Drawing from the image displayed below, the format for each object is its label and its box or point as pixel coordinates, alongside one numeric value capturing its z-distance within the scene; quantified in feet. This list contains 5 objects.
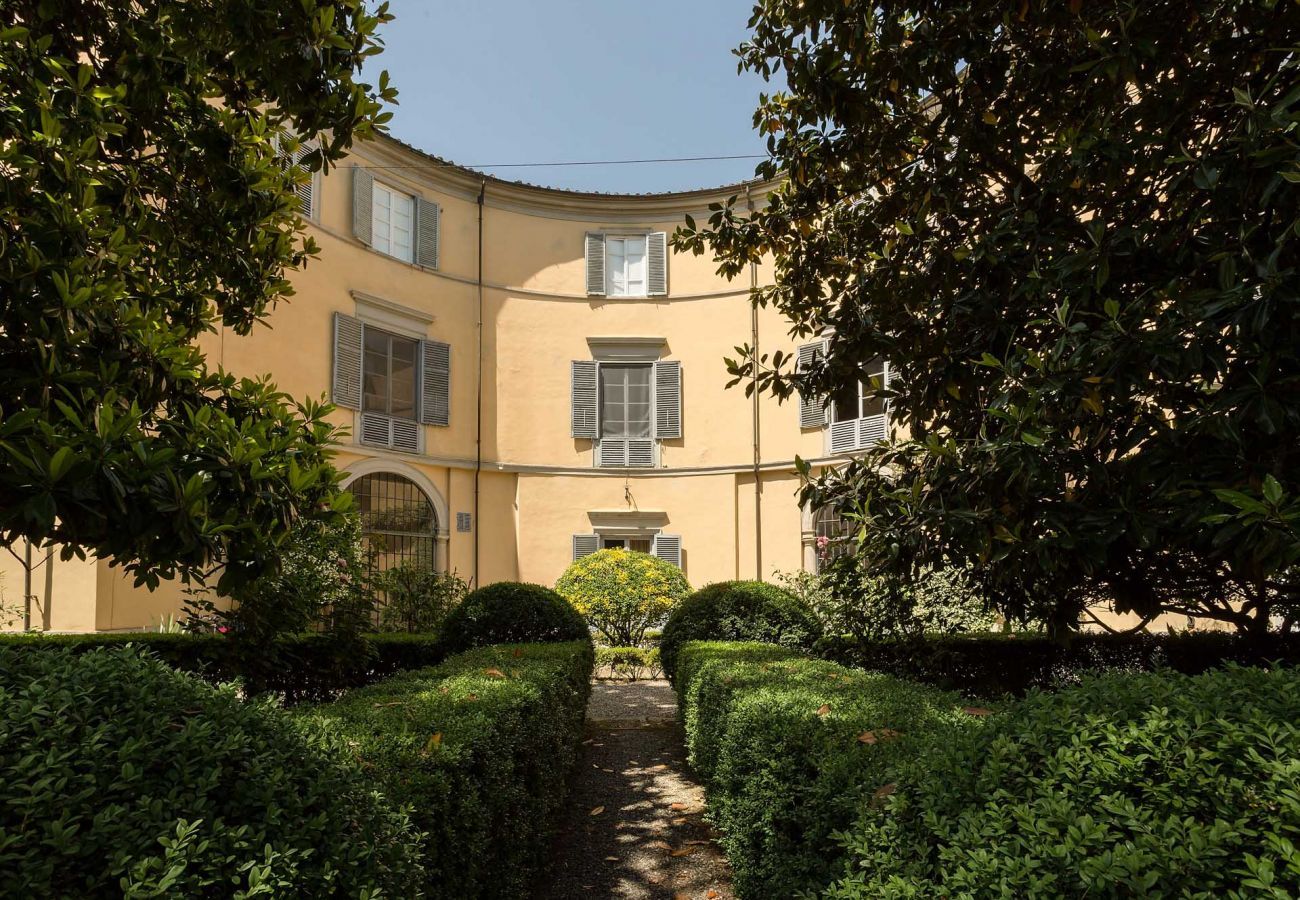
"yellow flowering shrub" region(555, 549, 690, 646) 43.34
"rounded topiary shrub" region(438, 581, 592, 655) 26.76
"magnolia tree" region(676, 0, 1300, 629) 10.11
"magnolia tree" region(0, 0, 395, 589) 7.61
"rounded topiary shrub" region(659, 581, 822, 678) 26.32
